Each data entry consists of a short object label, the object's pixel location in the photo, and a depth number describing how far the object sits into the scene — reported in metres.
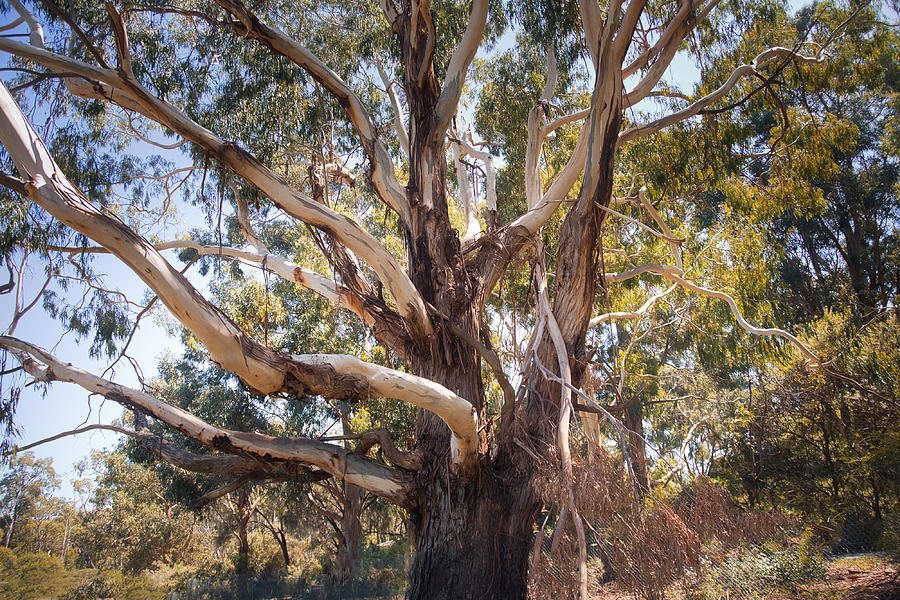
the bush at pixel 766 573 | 5.12
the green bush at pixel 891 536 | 5.90
